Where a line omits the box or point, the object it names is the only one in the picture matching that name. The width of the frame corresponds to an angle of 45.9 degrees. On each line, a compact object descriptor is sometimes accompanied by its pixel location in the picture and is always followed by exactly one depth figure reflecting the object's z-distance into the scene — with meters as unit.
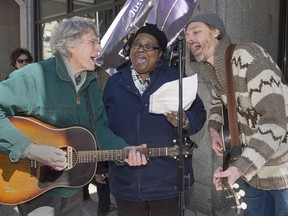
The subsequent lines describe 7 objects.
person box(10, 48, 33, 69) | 4.95
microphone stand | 1.91
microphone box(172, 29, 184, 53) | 1.91
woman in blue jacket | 2.33
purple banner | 3.48
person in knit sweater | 1.63
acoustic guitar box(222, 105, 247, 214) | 1.63
